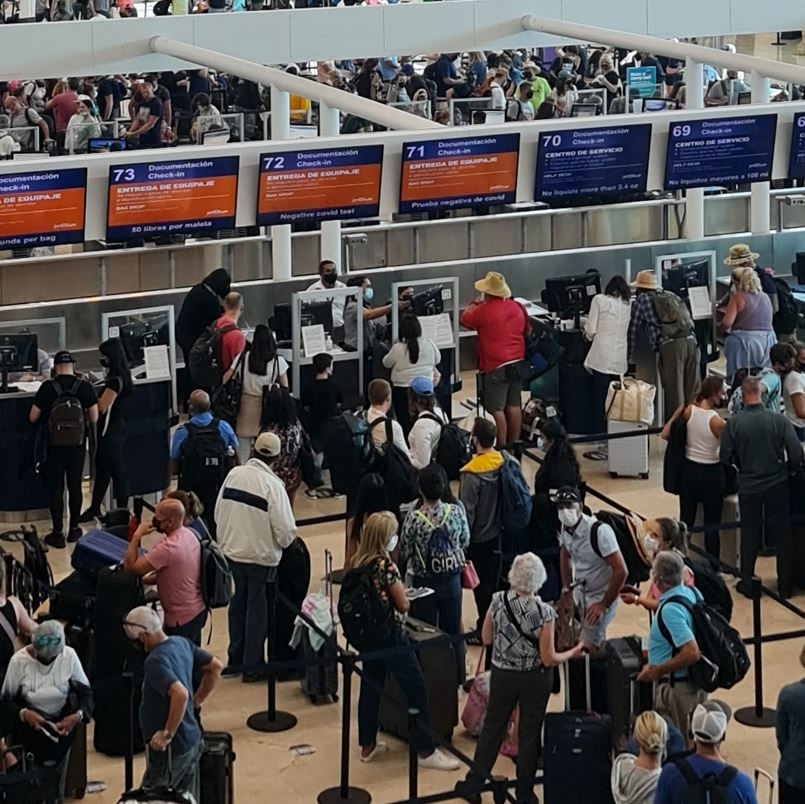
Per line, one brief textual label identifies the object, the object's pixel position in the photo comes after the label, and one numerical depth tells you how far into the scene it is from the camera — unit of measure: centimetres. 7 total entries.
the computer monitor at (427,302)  1441
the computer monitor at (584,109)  2338
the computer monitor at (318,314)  1391
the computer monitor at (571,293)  1481
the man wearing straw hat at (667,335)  1383
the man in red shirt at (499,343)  1366
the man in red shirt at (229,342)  1311
